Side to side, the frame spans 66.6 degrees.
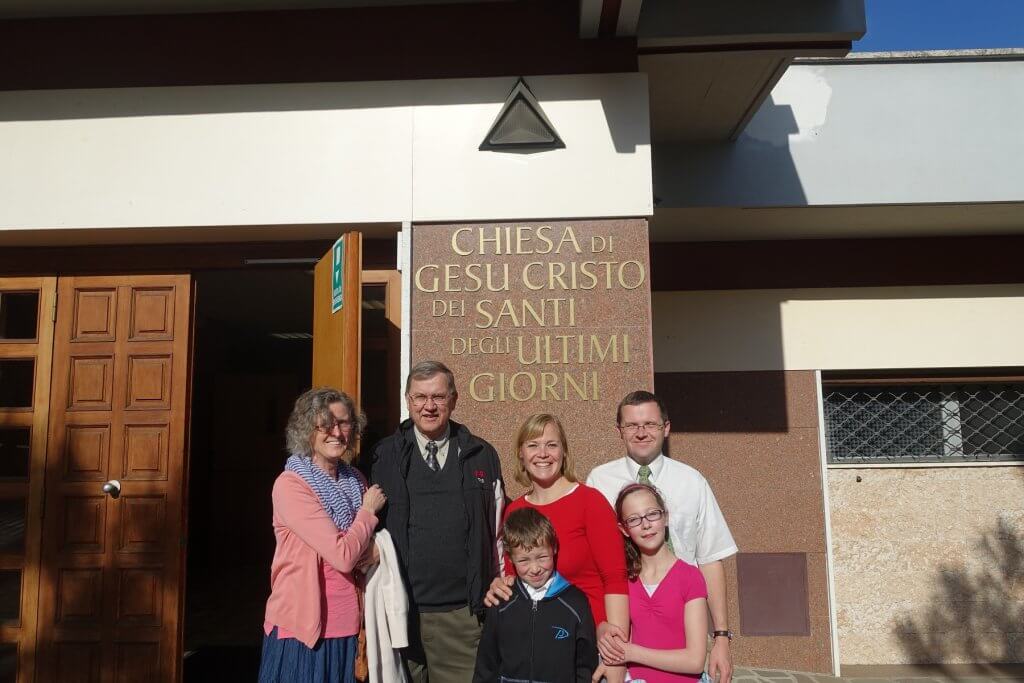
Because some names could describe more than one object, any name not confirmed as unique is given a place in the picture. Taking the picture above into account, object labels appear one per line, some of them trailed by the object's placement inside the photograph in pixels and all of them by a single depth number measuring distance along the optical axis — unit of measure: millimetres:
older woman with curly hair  2695
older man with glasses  2910
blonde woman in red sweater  2578
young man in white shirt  2779
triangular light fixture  4250
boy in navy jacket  2527
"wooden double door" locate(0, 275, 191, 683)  4426
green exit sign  3918
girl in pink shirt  2537
